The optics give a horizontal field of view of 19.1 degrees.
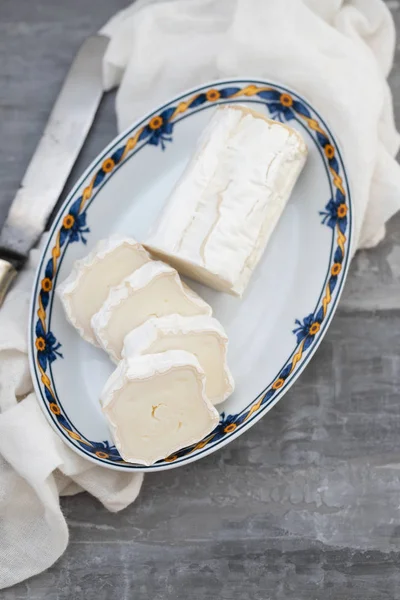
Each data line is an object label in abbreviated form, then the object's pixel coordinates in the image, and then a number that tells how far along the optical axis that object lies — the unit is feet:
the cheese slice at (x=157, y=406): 1.86
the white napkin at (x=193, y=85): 1.97
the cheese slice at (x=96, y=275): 1.94
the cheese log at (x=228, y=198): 1.91
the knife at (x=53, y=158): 2.06
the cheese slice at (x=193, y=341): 1.89
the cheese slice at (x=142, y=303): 1.91
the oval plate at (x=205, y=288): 1.99
